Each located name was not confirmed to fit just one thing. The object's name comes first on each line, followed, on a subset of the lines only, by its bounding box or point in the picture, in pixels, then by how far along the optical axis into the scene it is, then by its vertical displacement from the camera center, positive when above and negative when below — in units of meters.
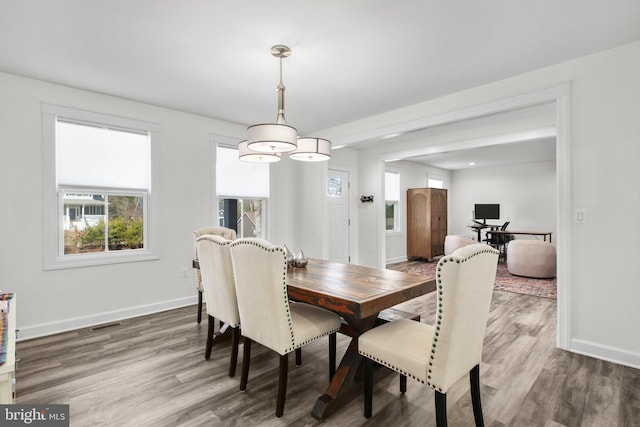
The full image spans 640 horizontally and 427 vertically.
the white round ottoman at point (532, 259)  5.54 -0.86
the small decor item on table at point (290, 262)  2.86 -0.46
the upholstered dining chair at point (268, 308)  1.87 -0.60
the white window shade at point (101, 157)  3.36 +0.63
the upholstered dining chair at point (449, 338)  1.47 -0.69
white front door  6.20 -0.06
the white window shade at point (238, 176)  4.60 +0.53
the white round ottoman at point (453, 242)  6.87 -0.70
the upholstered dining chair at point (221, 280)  2.31 -0.52
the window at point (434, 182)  8.85 +0.83
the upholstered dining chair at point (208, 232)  3.53 -0.28
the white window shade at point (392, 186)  7.52 +0.60
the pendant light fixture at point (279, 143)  2.28 +0.53
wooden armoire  7.62 -0.28
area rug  4.82 -1.24
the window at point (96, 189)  3.28 +0.26
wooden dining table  1.85 -0.53
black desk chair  8.23 -0.77
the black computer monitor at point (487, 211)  8.67 -0.01
